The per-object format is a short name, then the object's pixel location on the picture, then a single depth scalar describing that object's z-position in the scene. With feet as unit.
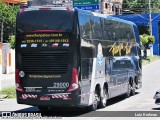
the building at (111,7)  275.59
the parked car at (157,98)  54.90
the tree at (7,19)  143.84
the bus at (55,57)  50.21
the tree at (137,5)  312.09
